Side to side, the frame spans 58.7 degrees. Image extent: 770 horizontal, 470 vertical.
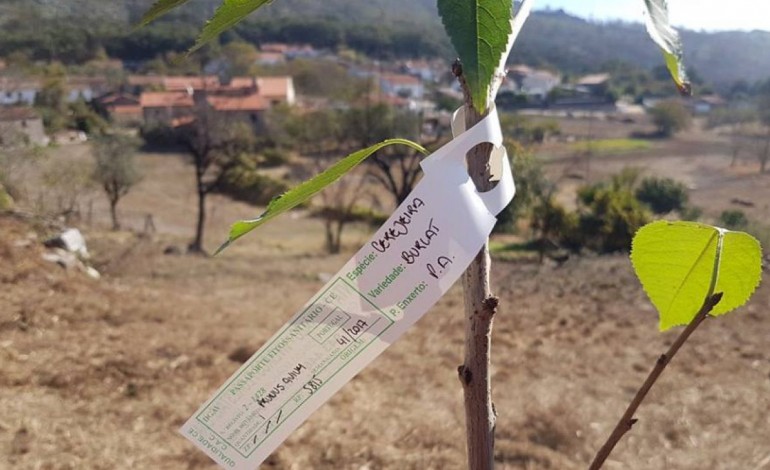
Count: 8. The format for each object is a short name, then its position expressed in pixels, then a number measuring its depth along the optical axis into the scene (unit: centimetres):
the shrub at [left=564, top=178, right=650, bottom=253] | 921
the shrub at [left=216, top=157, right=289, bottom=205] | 1505
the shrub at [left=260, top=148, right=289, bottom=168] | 1780
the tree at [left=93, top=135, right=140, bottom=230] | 1095
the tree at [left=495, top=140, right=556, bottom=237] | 855
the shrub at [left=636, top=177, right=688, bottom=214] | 1101
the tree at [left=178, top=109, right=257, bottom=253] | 974
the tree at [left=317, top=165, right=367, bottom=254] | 1081
